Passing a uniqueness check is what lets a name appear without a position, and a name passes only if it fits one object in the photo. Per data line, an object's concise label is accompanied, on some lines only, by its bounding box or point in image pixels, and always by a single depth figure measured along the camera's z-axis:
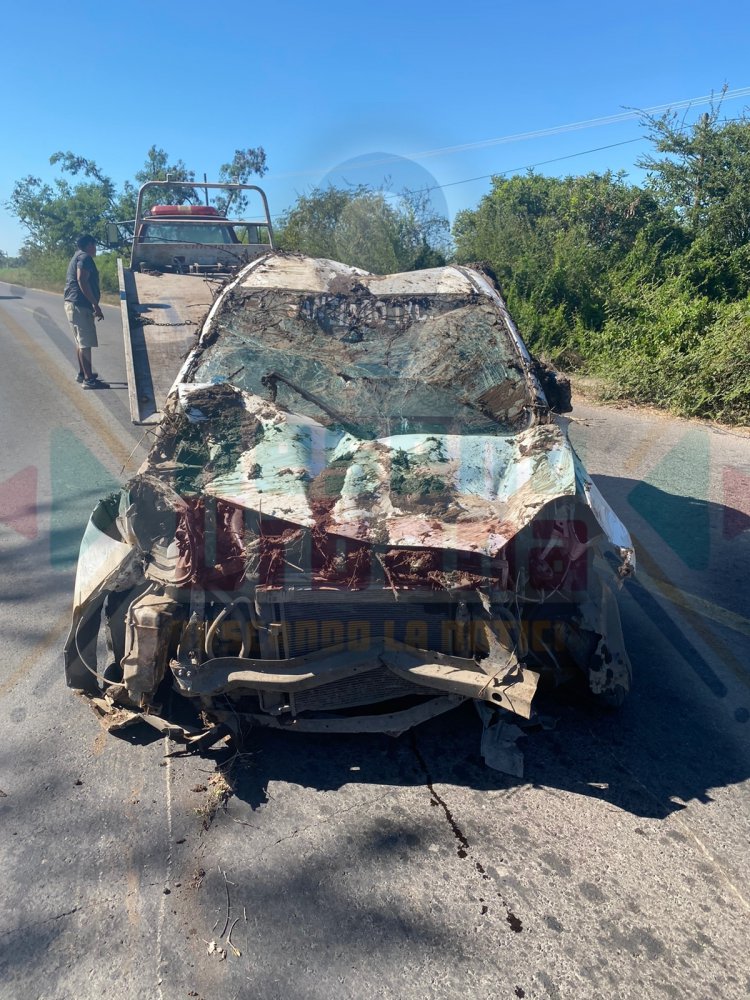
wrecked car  2.79
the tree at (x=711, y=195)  10.66
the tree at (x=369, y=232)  15.45
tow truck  5.70
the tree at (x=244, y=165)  40.16
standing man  9.11
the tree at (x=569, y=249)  11.71
